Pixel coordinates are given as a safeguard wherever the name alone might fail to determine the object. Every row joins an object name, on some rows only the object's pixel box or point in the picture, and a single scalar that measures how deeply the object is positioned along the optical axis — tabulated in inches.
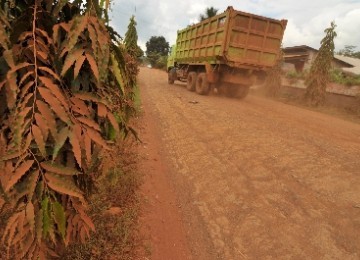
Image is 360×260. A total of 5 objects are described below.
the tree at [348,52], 2299.5
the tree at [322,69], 698.2
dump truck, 518.6
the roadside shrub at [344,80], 668.4
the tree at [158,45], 2876.5
